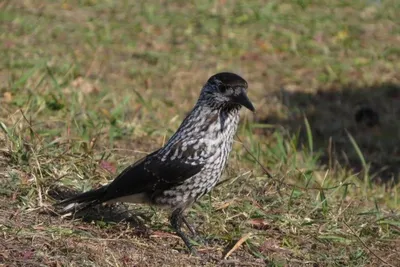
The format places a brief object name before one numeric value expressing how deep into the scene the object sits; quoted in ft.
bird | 36.81
